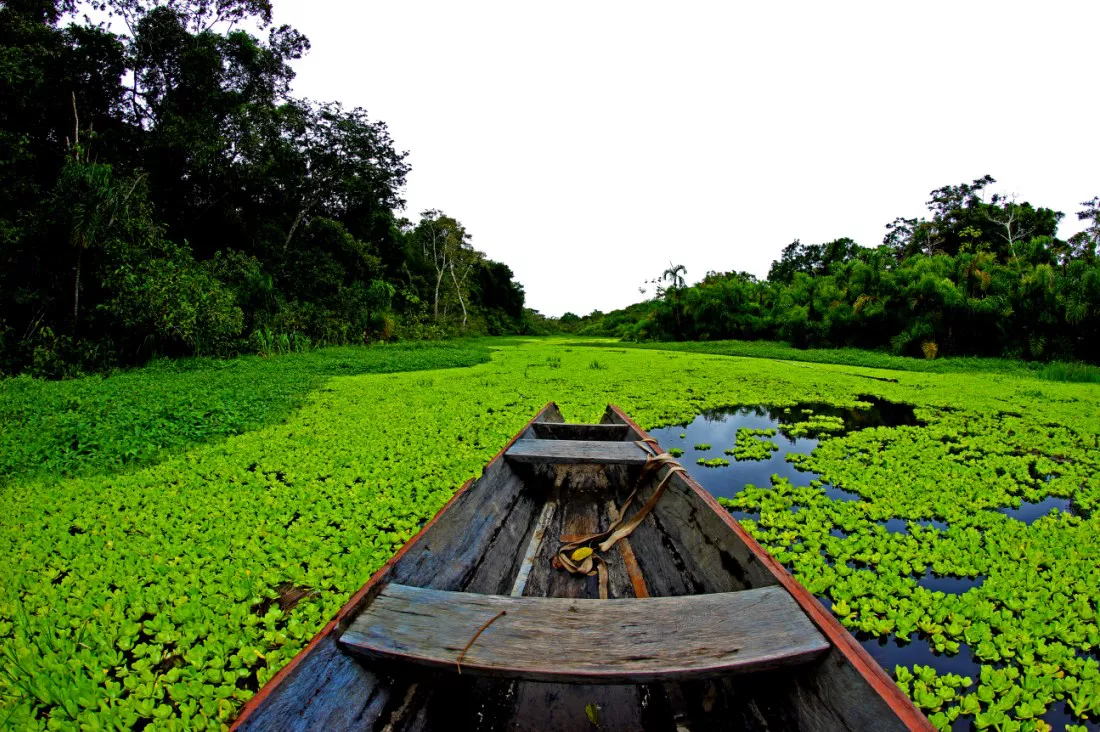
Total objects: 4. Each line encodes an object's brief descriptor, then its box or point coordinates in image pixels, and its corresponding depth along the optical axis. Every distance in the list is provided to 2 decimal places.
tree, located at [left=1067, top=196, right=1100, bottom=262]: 19.05
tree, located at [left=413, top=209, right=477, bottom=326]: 26.48
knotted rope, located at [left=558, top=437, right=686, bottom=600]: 1.99
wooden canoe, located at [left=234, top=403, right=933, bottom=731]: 1.00
